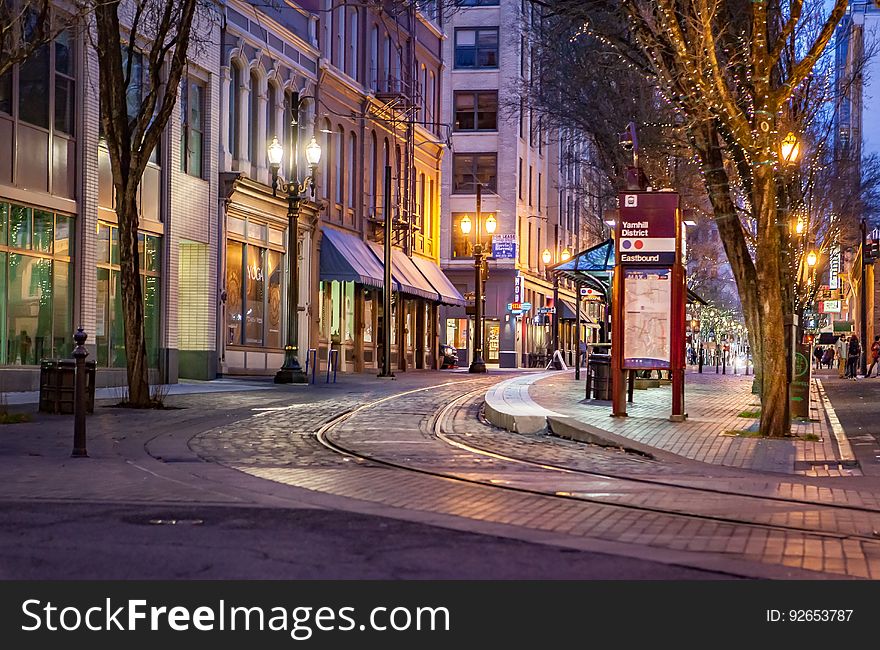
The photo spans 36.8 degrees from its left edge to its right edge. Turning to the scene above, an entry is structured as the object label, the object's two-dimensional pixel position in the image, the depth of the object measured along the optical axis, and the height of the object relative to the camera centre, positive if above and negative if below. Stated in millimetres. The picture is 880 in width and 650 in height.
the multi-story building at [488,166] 71500 +8898
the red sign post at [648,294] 18828 +506
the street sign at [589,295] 41988 +1135
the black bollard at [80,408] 12555 -775
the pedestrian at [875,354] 54206 -989
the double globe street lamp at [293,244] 31031 +2023
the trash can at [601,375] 23797 -834
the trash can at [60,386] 18641 -835
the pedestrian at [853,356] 53469 -1088
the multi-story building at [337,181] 35688 +4855
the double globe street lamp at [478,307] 48281 +796
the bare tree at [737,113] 16219 +2839
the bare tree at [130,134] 19938 +2950
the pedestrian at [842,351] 59981 -1122
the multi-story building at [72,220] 23984 +2178
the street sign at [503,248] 71062 +4331
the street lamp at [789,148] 24984 +3562
